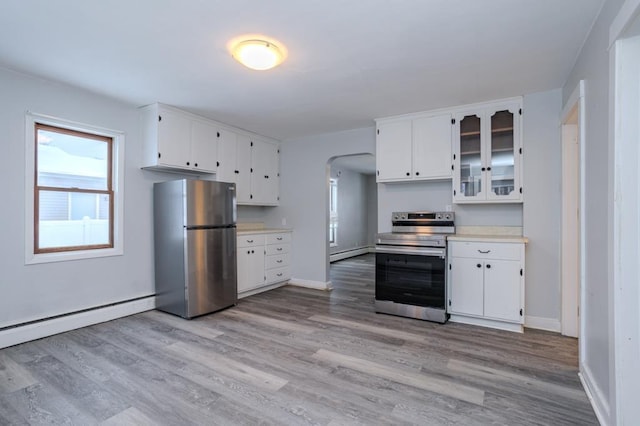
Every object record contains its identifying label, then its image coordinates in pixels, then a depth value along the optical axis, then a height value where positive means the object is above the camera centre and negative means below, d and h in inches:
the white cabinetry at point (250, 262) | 174.7 -28.0
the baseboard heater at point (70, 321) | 111.2 -42.9
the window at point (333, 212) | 321.4 +0.5
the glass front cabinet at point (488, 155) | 135.6 +25.5
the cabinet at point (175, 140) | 145.1 +34.8
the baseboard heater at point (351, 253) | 315.3 -43.7
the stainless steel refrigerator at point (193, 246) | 141.1 -15.8
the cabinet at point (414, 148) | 149.2 +31.6
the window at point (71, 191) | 119.7 +8.7
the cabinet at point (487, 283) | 125.6 -28.9
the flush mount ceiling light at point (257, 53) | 92.4 +47.8
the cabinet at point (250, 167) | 178.5 +27.4
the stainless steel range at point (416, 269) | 136.6 -25.0
